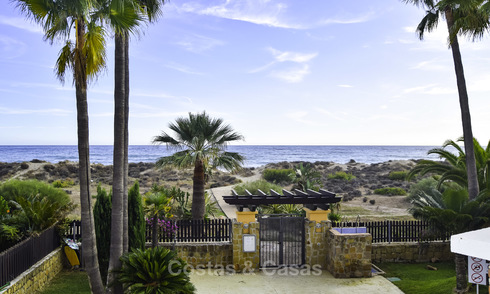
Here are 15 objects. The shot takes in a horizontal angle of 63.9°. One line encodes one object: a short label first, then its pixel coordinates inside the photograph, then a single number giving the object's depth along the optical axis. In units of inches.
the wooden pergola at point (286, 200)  501.7
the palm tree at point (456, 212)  459.5
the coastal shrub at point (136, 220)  468.1
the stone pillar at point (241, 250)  512.7
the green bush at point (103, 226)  467.5
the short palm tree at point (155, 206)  473.4
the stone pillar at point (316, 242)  522.9
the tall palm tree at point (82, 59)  328.5
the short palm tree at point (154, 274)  358.6
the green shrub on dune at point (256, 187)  1058.4
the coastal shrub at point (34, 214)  478.9
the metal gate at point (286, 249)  519.4
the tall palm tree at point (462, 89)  488.1
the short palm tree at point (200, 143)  663.1
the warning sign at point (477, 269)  320.2
